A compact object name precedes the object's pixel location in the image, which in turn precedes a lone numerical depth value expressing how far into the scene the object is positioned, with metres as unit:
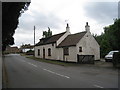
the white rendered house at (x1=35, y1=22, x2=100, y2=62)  15.04
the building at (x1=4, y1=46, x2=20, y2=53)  71.52
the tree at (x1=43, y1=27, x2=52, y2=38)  41.34
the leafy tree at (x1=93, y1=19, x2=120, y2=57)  21.30
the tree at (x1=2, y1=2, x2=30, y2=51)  5.08
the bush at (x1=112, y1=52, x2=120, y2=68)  10.65
